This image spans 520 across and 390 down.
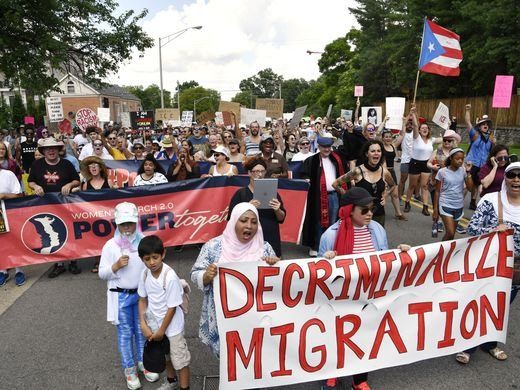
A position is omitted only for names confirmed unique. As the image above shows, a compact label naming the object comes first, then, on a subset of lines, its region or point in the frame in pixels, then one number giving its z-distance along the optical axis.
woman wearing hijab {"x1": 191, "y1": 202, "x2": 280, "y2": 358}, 2.92
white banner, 2.98
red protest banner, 5.46
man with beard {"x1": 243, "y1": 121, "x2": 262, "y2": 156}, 8.78
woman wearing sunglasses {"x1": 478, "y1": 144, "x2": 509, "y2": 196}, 5.31
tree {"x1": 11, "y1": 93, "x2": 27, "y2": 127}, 41.09
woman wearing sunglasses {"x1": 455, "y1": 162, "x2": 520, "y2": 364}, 3.46
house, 65.25
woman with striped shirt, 3.12
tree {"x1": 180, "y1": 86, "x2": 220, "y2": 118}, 112.31
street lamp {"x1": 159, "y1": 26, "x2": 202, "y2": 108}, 28.11
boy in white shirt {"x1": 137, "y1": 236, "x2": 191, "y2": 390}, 2.95
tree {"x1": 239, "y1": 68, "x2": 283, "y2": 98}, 157.75
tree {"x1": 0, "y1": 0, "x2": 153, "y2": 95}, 12.30
